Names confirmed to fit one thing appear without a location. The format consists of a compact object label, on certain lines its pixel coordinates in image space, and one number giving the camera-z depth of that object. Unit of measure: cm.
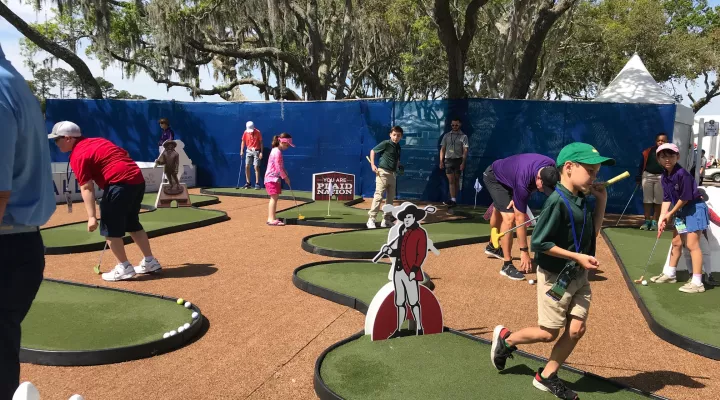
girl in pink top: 860
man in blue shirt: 194
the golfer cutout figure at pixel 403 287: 390
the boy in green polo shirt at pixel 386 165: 853
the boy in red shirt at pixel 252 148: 1346
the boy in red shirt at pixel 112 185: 510
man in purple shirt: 576
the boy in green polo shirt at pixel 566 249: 304
